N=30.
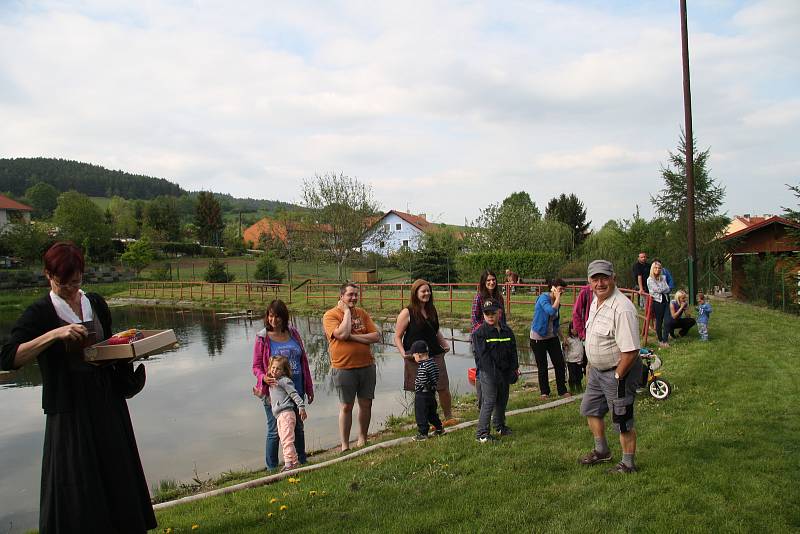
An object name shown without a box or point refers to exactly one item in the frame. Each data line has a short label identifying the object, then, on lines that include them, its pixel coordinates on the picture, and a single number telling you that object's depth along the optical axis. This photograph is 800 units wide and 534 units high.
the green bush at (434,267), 32.69
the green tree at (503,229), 36.56
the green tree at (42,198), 101.75
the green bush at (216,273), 40.59
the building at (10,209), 73.62
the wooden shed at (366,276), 33.62
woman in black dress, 3.10
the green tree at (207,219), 90.06
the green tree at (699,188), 25.39
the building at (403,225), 62.91
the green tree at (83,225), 58.00
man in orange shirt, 6.21
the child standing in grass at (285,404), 5.64
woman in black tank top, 6.22
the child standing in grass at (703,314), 10.64
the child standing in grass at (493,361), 5.61
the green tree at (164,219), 82.94
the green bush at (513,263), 29.96
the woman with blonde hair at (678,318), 10.62
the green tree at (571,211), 56.44
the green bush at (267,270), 38.72
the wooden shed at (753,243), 21.27
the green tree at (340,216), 41.88
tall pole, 16.28
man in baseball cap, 4.34
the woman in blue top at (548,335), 7.81
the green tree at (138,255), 49.44
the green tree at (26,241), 47.84
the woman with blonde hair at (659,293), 10.45
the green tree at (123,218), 78.56
